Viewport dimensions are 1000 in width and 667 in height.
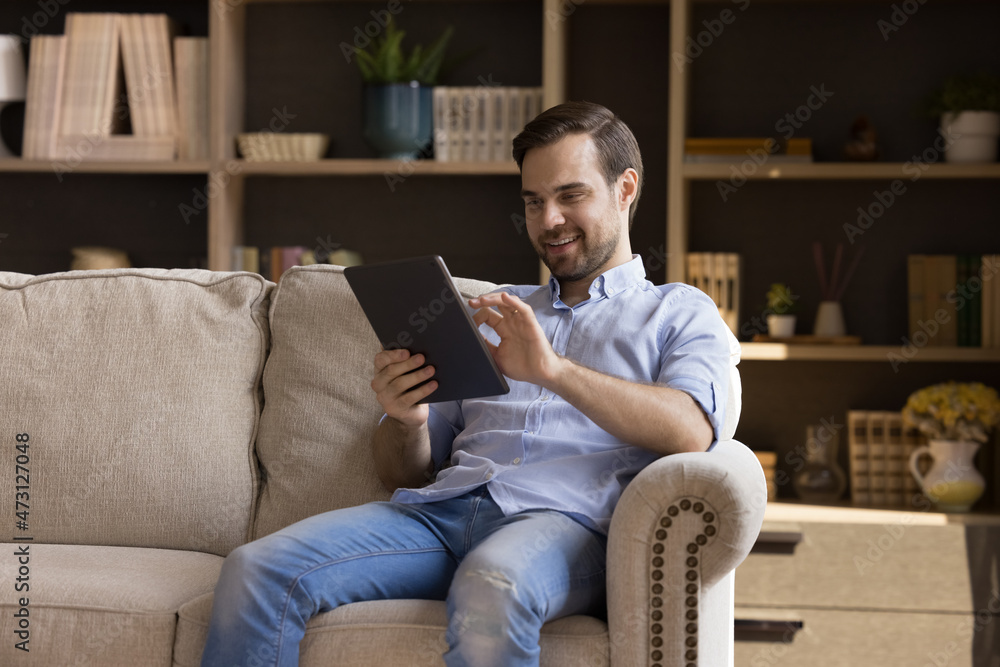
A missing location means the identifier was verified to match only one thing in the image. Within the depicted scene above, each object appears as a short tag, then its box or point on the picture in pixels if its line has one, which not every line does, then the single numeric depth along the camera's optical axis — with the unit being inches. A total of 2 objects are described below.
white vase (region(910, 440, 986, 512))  103.1
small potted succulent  111.3
